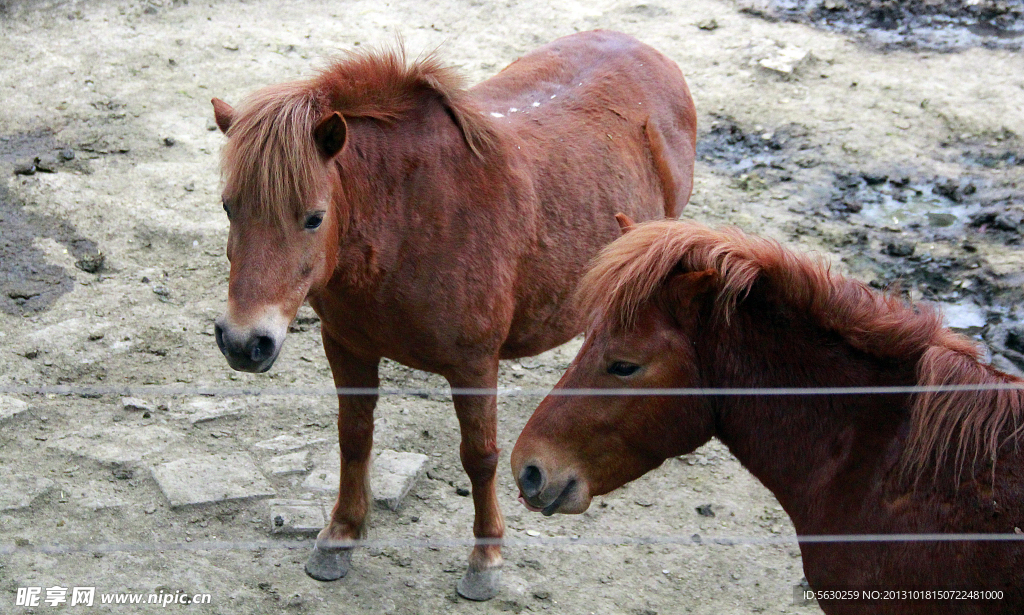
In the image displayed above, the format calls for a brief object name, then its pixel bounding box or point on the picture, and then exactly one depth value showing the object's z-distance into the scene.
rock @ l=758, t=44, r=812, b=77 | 7.96
